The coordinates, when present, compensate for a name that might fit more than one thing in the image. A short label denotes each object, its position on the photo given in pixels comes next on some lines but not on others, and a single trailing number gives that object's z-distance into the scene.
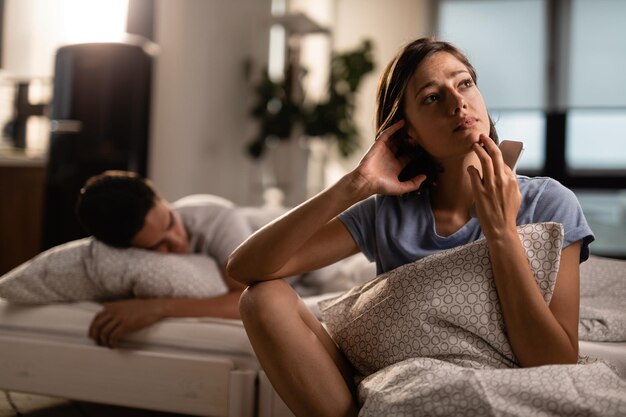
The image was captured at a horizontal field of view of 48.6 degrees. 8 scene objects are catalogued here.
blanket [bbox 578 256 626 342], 1.52
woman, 1.15
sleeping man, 1.77
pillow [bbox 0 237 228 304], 1.85
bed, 1.57
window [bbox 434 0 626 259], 5.12
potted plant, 4.71
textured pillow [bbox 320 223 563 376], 1.16
